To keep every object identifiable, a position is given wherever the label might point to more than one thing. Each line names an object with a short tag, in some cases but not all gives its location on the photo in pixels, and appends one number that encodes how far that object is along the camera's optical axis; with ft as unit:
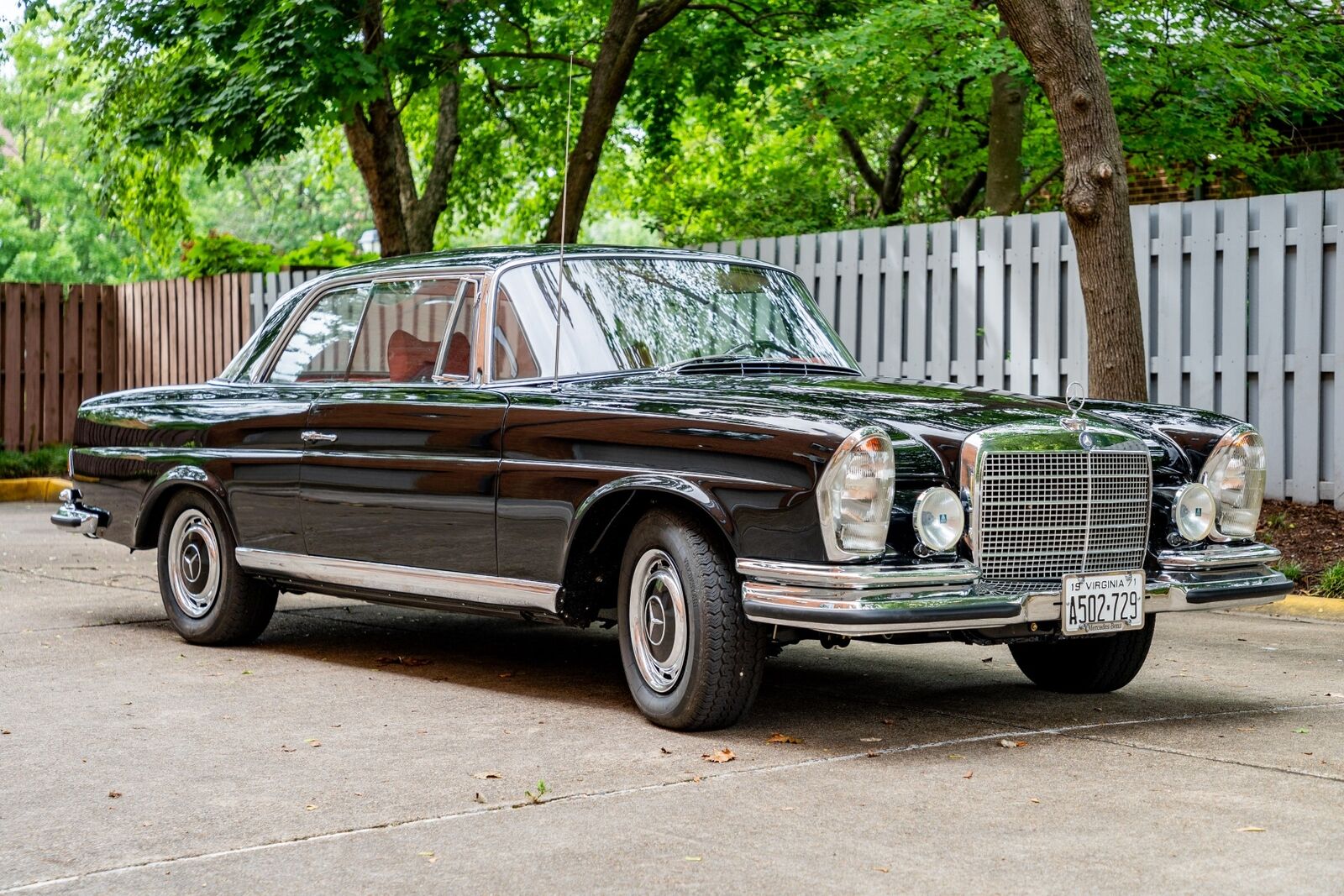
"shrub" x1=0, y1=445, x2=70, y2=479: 59.47
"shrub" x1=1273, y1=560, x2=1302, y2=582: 31.04
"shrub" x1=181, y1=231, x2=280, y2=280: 65.77
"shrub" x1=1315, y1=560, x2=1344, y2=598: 30.55
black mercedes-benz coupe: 17.44
